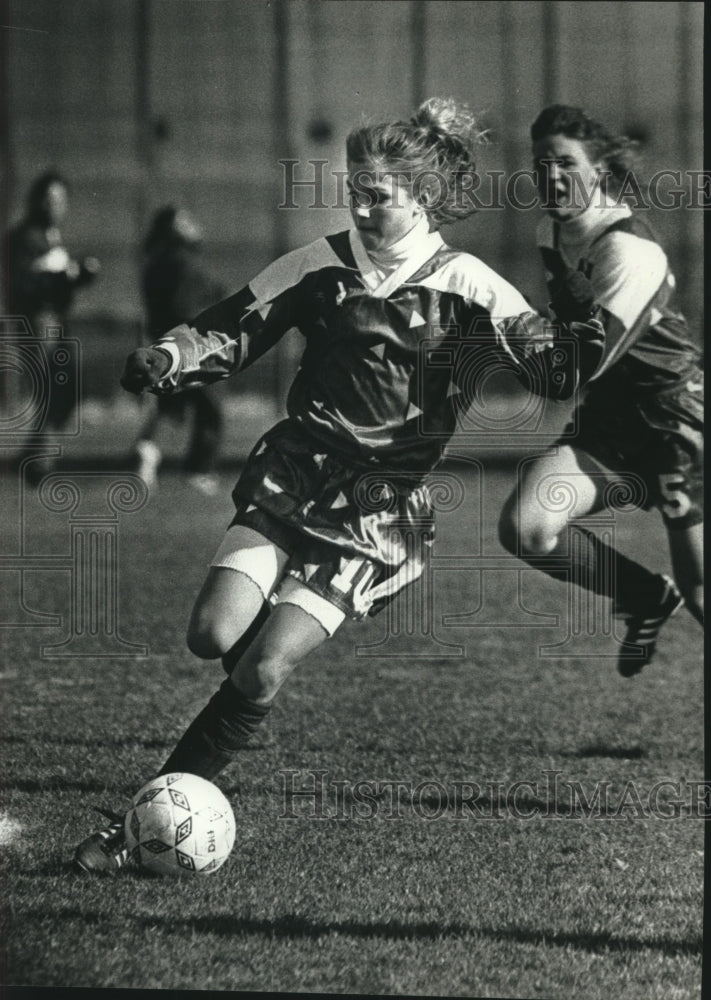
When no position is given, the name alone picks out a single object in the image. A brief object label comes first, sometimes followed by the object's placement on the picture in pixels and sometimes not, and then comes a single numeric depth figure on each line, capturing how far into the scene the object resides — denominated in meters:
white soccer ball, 6.51
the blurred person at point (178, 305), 18.56
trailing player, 8.25
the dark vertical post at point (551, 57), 20.81
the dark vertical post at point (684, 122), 20.03
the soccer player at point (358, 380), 6.80
